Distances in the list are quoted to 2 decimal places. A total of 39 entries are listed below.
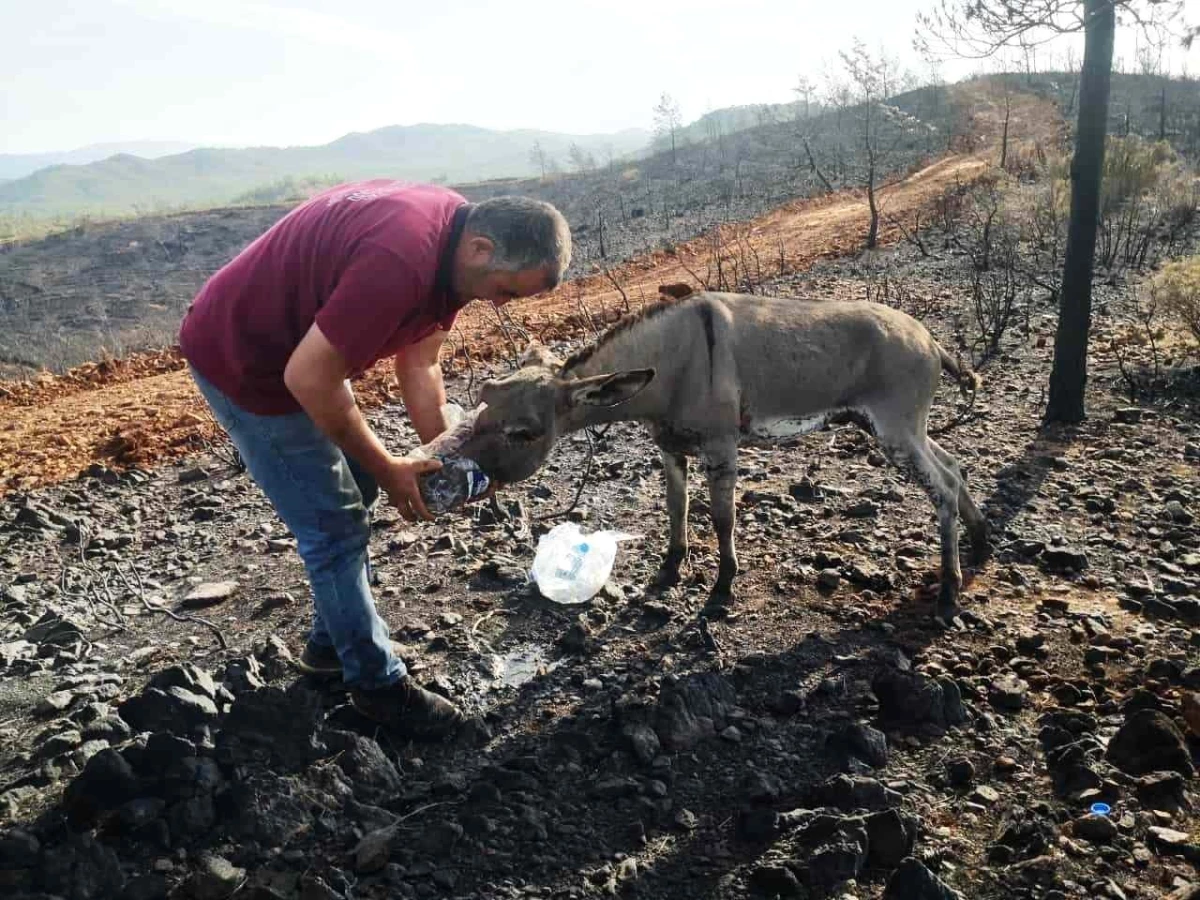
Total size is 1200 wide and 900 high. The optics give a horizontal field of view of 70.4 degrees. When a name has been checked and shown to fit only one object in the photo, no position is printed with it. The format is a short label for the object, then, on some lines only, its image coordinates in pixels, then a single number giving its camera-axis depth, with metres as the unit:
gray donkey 4.73
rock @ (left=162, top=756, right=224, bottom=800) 3.20
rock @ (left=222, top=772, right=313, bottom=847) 3.12
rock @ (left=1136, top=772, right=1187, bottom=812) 3.21
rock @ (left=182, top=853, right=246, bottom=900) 2.86
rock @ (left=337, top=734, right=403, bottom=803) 3.41
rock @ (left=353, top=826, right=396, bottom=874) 3.00
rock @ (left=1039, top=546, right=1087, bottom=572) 5.16
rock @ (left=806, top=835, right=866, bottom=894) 2.89
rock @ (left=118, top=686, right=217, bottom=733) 3.72
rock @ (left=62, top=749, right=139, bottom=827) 3.16
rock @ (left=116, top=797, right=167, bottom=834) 3.07
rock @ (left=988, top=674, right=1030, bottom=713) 3.91
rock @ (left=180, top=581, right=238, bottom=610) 5.26
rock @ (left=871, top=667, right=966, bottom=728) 3.81
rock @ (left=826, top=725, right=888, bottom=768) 3.58
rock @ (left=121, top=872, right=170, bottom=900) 2.82
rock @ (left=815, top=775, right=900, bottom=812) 3.30
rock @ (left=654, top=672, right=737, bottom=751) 3.75
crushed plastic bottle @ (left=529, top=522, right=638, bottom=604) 4.98
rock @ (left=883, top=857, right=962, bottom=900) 2.74
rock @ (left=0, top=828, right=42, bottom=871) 2.92
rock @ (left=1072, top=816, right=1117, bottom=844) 3.06
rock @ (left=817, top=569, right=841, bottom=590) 5.06
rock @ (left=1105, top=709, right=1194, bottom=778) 3.39
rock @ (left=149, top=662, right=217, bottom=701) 3.96
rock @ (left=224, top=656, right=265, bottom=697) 4.08
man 2.85
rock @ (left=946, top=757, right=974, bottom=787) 3.46
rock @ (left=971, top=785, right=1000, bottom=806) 3.34
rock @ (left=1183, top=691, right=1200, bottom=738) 3.57
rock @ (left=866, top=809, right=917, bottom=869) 3.00
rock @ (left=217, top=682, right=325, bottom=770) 3.49
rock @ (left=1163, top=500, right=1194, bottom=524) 5.65
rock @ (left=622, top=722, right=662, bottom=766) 3.61
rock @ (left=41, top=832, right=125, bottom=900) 2.81
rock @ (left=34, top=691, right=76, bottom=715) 4.05
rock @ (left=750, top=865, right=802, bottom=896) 2.89
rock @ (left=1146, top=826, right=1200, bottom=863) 2.97
